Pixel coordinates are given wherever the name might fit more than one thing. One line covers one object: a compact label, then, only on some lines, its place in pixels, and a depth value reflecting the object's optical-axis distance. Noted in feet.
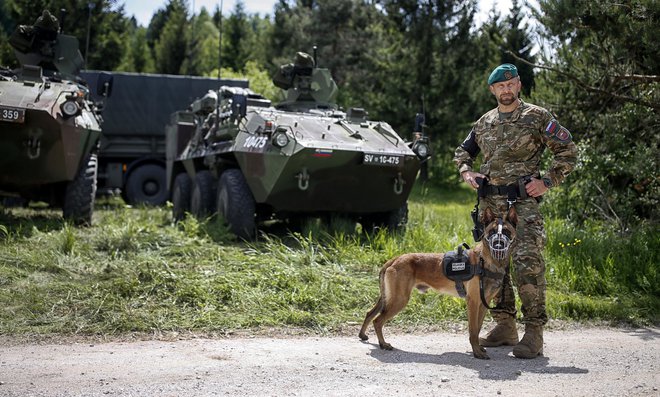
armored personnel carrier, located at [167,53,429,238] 27.40
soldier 15.26
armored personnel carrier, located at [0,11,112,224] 27.84
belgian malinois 14.78
